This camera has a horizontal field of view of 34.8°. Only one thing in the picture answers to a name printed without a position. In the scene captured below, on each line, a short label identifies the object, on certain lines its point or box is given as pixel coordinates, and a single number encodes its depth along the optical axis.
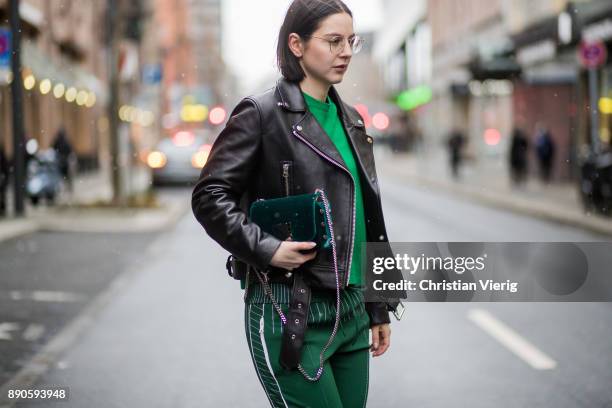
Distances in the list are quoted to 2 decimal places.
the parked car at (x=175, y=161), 26.74
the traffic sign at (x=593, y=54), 16.16
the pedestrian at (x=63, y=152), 23.25
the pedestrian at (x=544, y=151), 26.89
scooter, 19.67
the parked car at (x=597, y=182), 15.99
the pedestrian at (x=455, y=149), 31.62
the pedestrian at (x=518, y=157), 26.25
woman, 2.61
